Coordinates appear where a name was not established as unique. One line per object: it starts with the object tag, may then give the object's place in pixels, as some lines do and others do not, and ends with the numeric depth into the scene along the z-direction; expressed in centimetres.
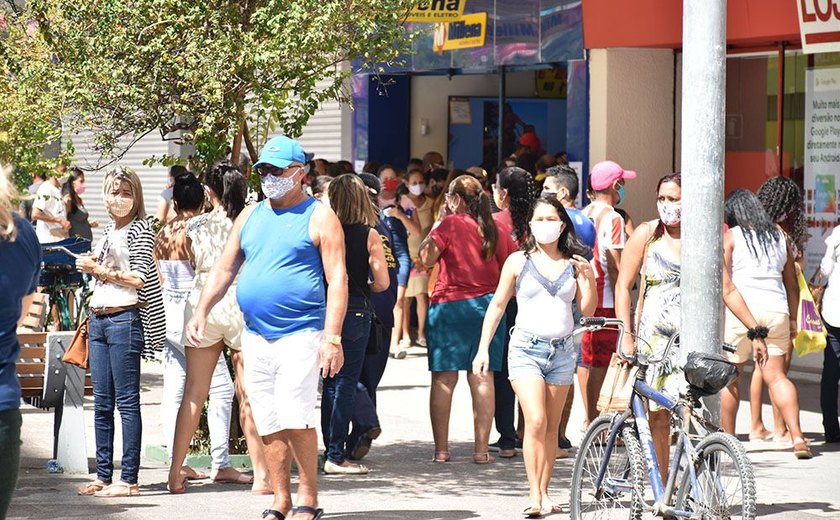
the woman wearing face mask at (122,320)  1633
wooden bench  1791
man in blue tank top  1430
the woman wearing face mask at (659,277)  1594
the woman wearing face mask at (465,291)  1894
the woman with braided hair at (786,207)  1944
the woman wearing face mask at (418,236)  3023
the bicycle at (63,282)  2794
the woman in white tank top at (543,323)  1566
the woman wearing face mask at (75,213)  3812
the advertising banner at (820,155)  2578
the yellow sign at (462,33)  3297
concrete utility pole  1402
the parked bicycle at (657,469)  1222
